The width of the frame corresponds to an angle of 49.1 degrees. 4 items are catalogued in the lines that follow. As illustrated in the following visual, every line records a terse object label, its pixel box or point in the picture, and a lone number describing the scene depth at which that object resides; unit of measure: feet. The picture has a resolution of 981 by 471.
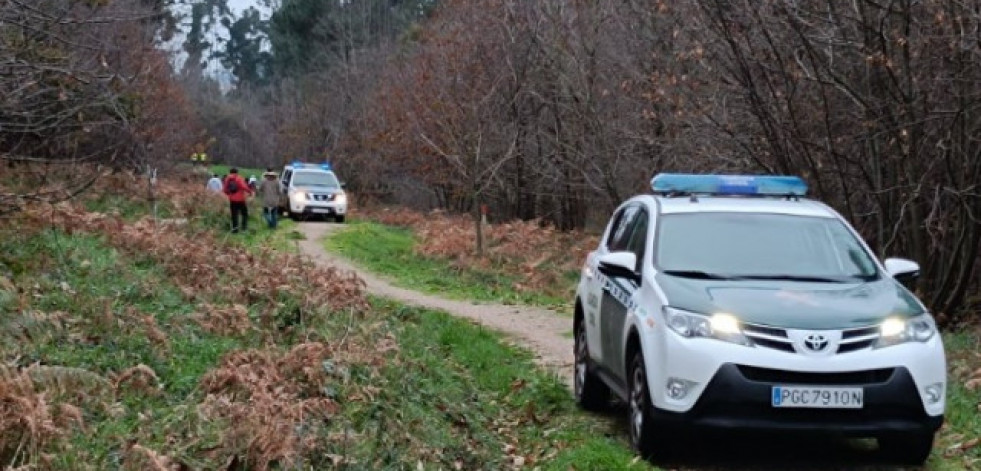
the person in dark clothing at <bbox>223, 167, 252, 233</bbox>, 79.61
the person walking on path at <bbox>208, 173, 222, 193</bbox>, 108.06
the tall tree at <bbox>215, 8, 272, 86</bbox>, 298.56
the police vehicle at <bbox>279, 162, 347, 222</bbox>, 106.73
